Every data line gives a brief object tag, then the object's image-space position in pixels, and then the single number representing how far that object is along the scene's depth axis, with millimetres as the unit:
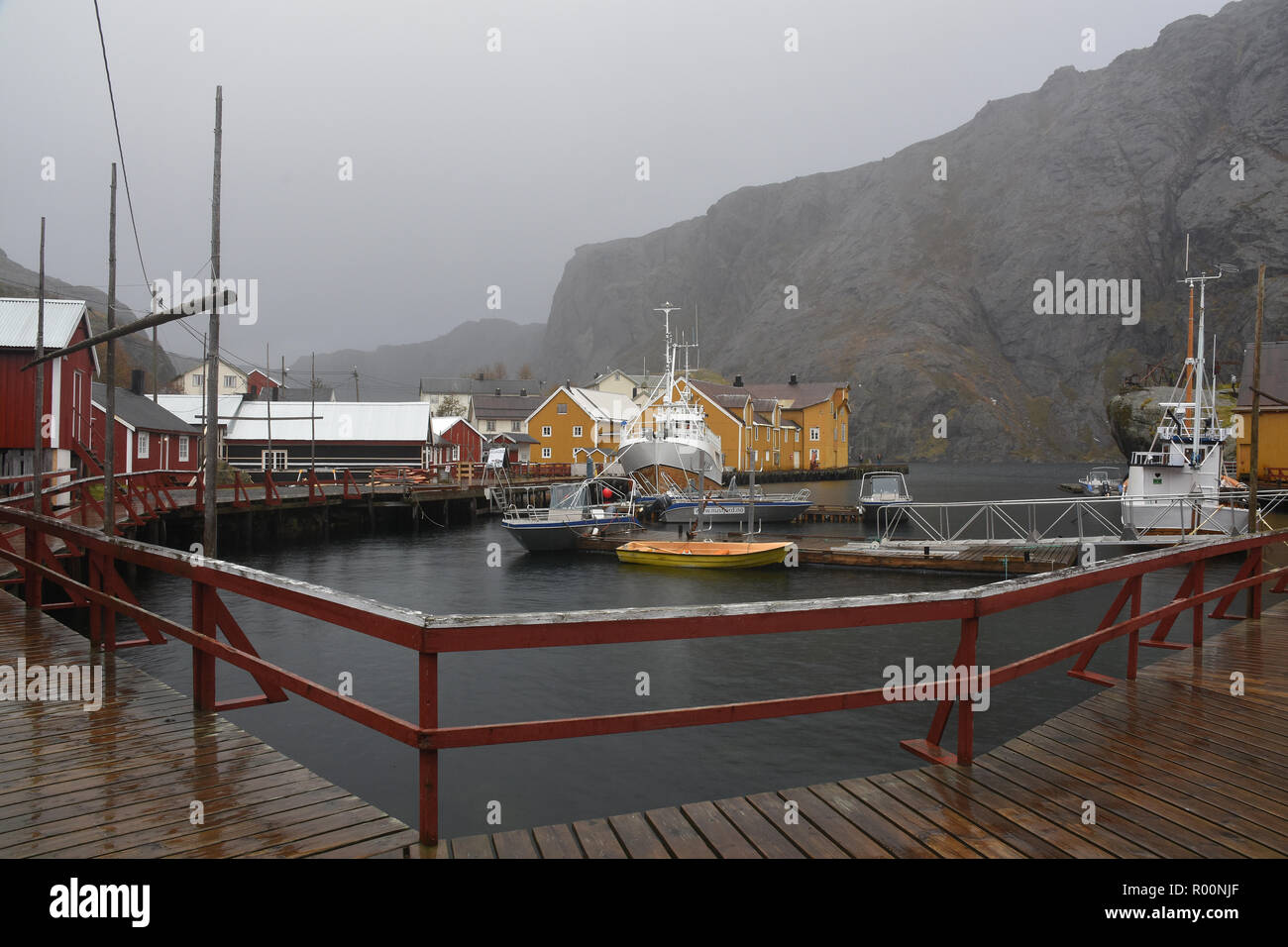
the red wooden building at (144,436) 40094
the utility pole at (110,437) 16453
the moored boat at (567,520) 37344
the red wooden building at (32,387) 29016
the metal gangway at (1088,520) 30766
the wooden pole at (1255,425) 20469
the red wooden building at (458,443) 73194
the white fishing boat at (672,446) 51250
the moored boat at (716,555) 31062
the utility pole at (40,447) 14984
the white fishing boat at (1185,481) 32000
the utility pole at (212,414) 13547
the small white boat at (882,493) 46781
